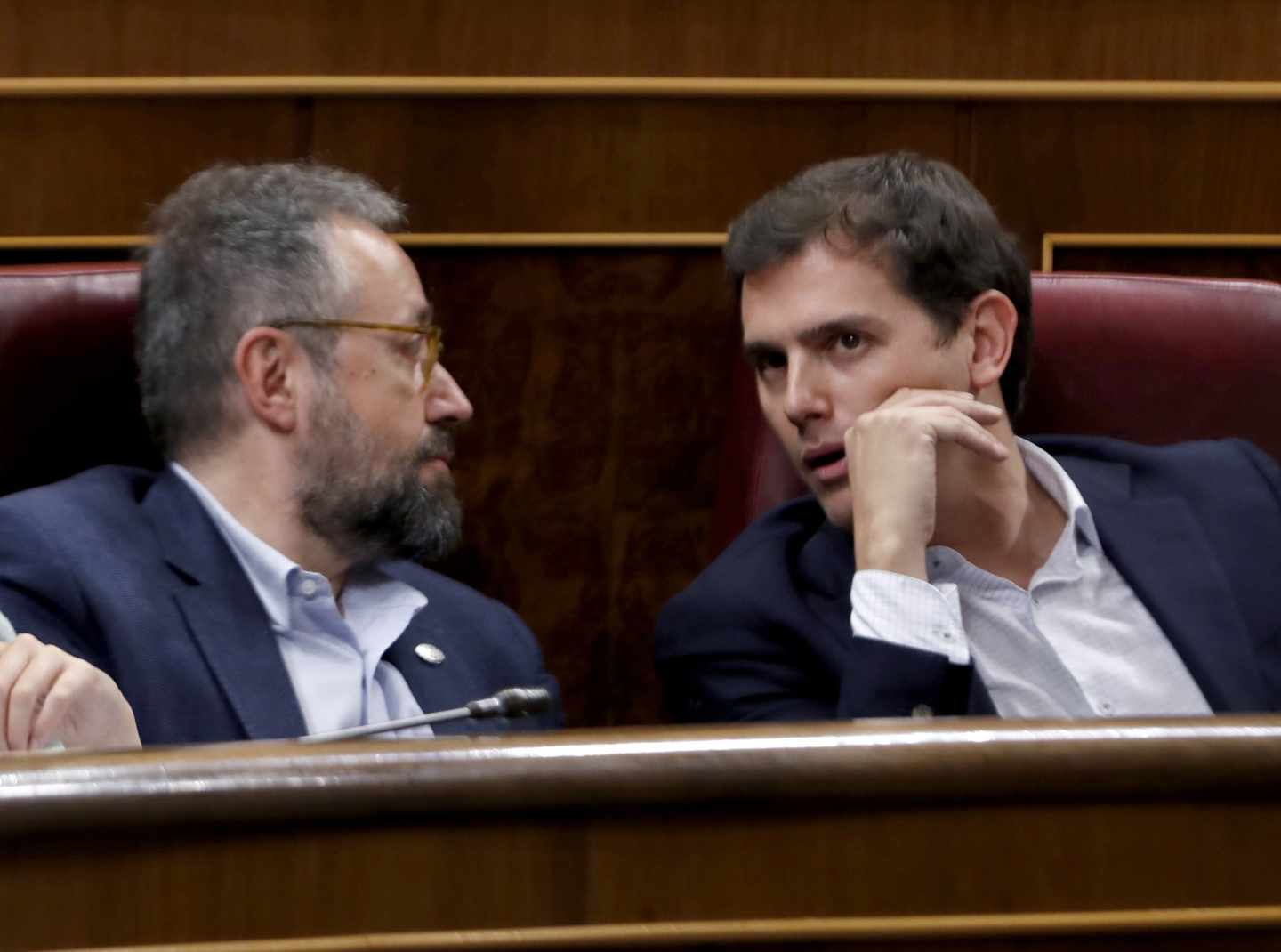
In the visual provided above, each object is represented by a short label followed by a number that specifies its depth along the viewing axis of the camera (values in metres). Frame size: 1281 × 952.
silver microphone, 6.53
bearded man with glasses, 6.76
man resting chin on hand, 6.82
